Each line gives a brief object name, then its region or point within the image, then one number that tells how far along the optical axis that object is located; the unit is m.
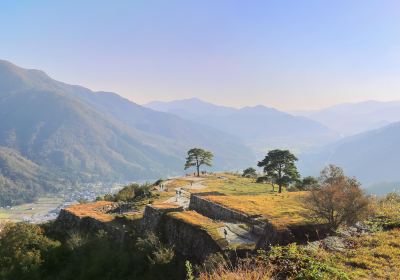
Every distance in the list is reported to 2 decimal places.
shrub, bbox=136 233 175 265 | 30.58
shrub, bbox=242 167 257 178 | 94.00
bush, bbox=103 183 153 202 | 57.34
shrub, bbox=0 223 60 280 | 36.16
